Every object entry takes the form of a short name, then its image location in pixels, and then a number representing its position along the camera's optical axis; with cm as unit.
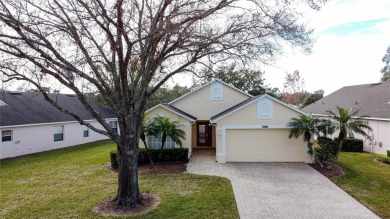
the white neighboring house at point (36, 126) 2095
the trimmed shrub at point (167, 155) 1733
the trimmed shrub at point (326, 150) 1591
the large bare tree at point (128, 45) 854
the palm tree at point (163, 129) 1667
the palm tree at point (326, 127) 1573
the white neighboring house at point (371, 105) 1973
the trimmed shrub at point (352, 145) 2164
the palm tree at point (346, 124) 1582
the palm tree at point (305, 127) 1608
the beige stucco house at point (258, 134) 1753
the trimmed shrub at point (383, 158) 1699
